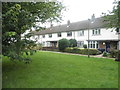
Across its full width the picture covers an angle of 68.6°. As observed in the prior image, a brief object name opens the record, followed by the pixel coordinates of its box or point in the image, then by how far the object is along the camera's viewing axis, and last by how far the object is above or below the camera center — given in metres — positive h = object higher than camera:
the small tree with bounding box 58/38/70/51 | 19.76 +0.22
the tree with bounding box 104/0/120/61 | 9.16 +3.01
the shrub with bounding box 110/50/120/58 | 13.16 -1.41
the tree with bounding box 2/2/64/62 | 3.69 +0.62
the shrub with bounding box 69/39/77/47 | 21.64 +0.48
